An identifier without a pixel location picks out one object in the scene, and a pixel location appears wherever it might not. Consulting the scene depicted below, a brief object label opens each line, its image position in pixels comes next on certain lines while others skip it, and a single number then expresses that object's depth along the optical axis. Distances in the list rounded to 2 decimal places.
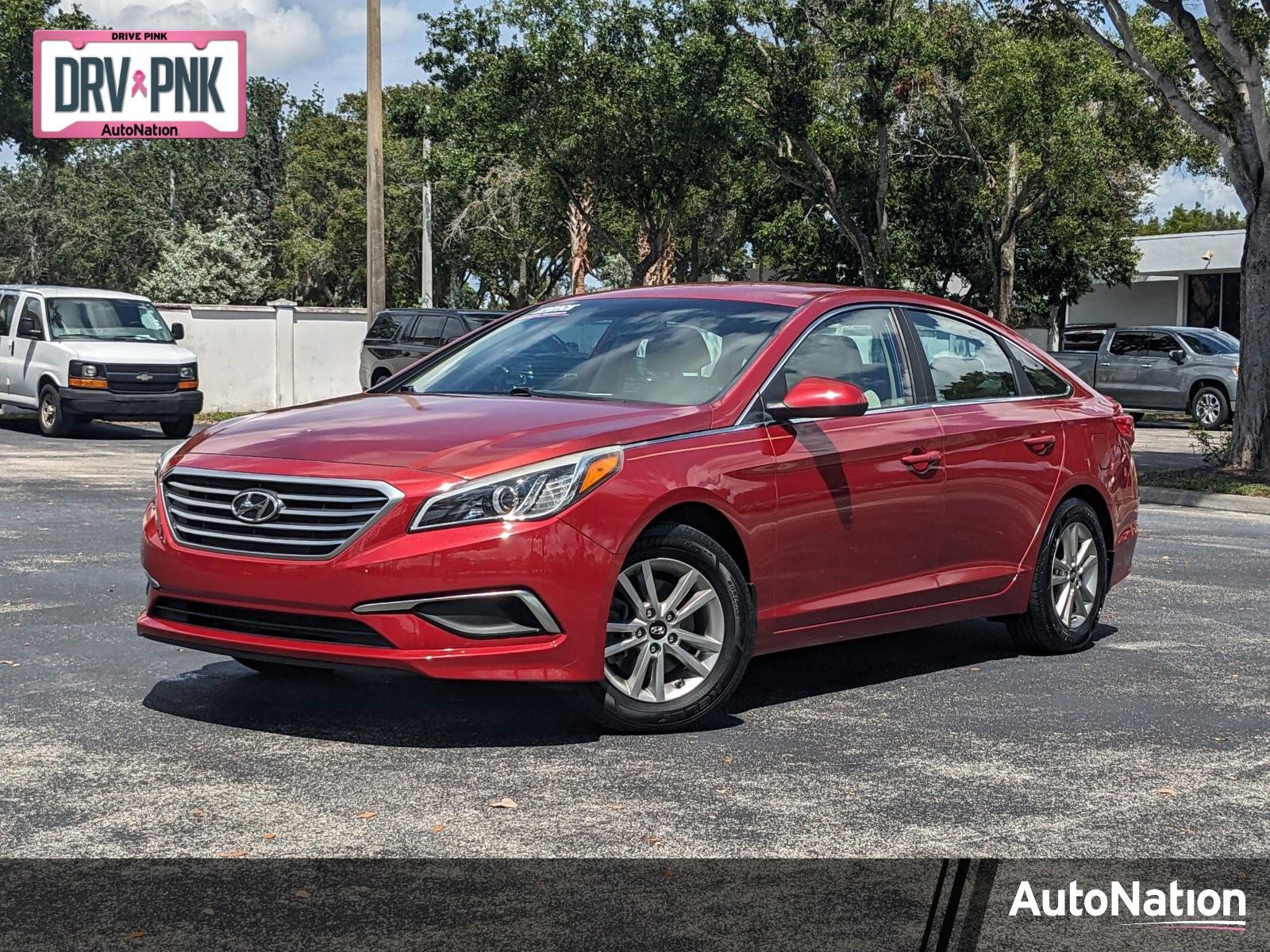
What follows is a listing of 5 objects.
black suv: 26.77
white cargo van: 22.86
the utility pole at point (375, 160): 26.23
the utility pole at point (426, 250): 51.62
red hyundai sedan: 5.72
